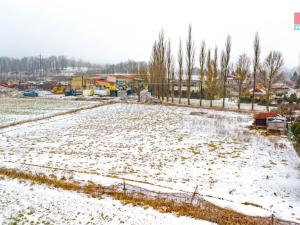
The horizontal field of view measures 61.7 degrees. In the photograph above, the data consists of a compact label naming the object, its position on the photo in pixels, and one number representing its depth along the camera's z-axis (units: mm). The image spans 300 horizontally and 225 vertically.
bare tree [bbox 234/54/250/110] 32347
